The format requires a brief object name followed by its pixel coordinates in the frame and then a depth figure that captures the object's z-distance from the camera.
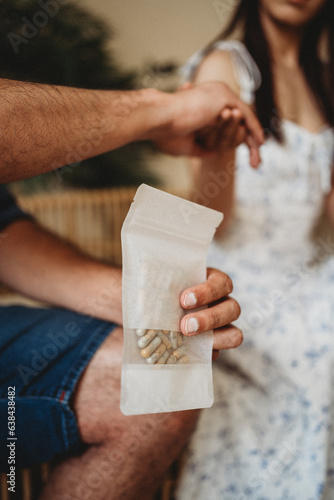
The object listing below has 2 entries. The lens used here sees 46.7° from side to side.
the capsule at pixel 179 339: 0.30
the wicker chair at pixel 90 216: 1.07
